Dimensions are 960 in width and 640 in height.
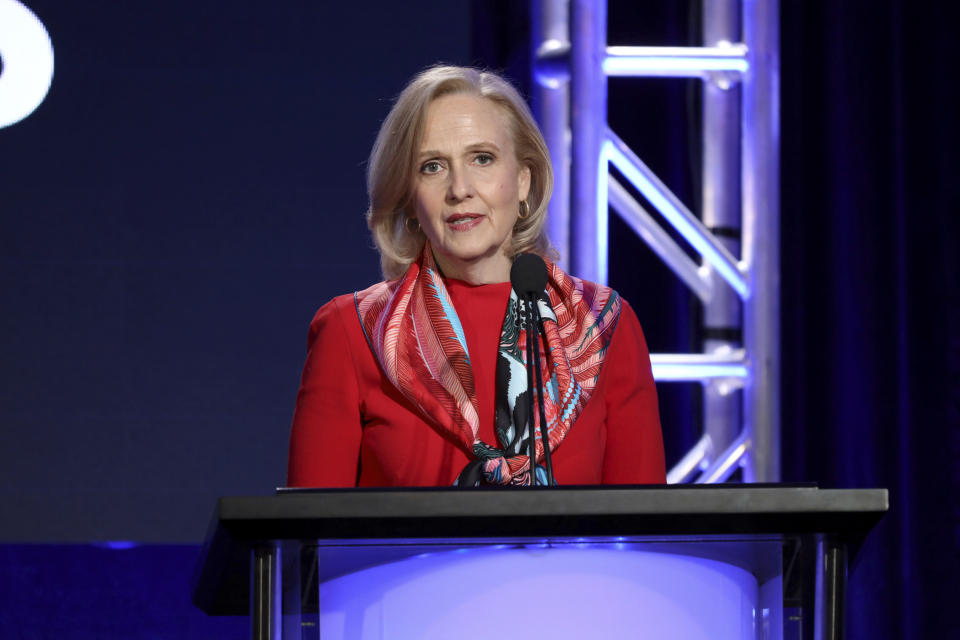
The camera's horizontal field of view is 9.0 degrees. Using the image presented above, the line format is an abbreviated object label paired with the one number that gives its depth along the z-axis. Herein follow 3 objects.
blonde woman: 6.36
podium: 5.88
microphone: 6.08
